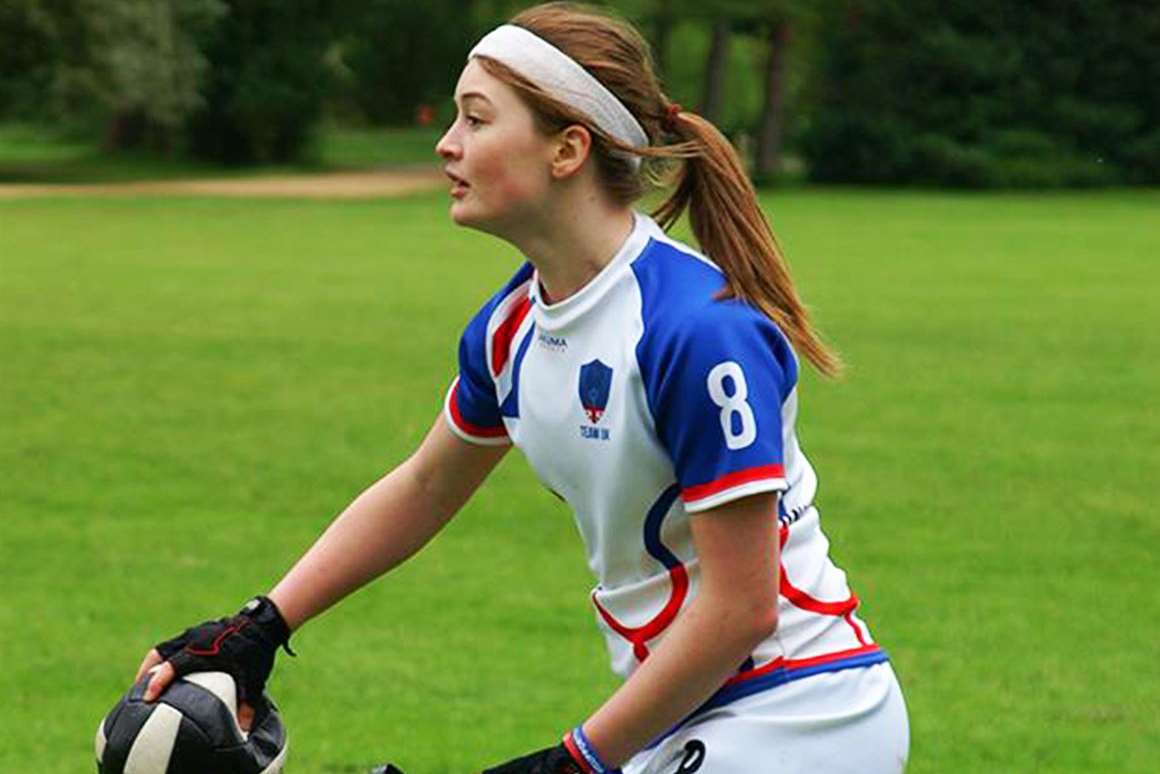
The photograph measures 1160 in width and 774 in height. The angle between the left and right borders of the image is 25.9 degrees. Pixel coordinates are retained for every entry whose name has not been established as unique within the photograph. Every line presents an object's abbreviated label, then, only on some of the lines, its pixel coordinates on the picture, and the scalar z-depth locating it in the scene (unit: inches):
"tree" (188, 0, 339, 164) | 2427.4
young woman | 136.1
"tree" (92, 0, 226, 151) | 1983.3
